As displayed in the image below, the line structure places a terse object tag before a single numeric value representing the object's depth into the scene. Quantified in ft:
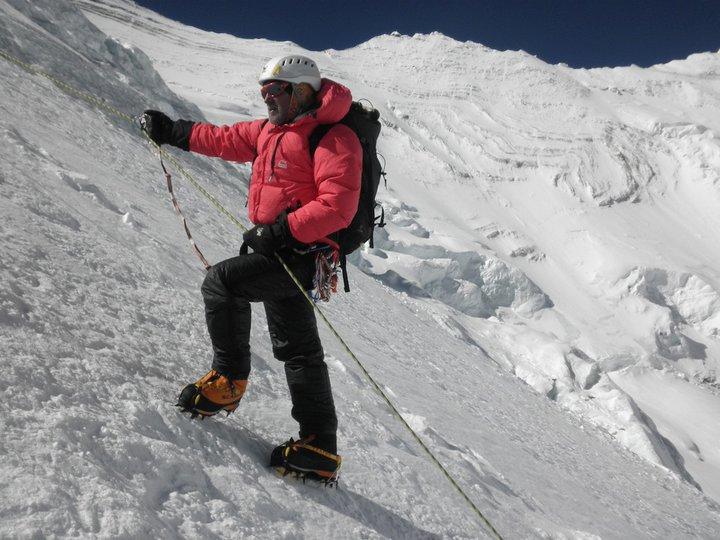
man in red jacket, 8.26
